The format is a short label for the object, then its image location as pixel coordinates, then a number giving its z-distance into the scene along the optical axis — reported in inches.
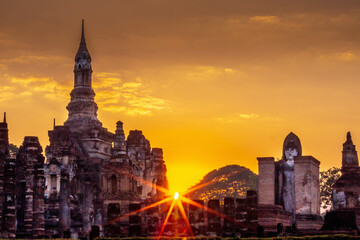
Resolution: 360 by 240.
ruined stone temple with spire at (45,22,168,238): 2055.4
